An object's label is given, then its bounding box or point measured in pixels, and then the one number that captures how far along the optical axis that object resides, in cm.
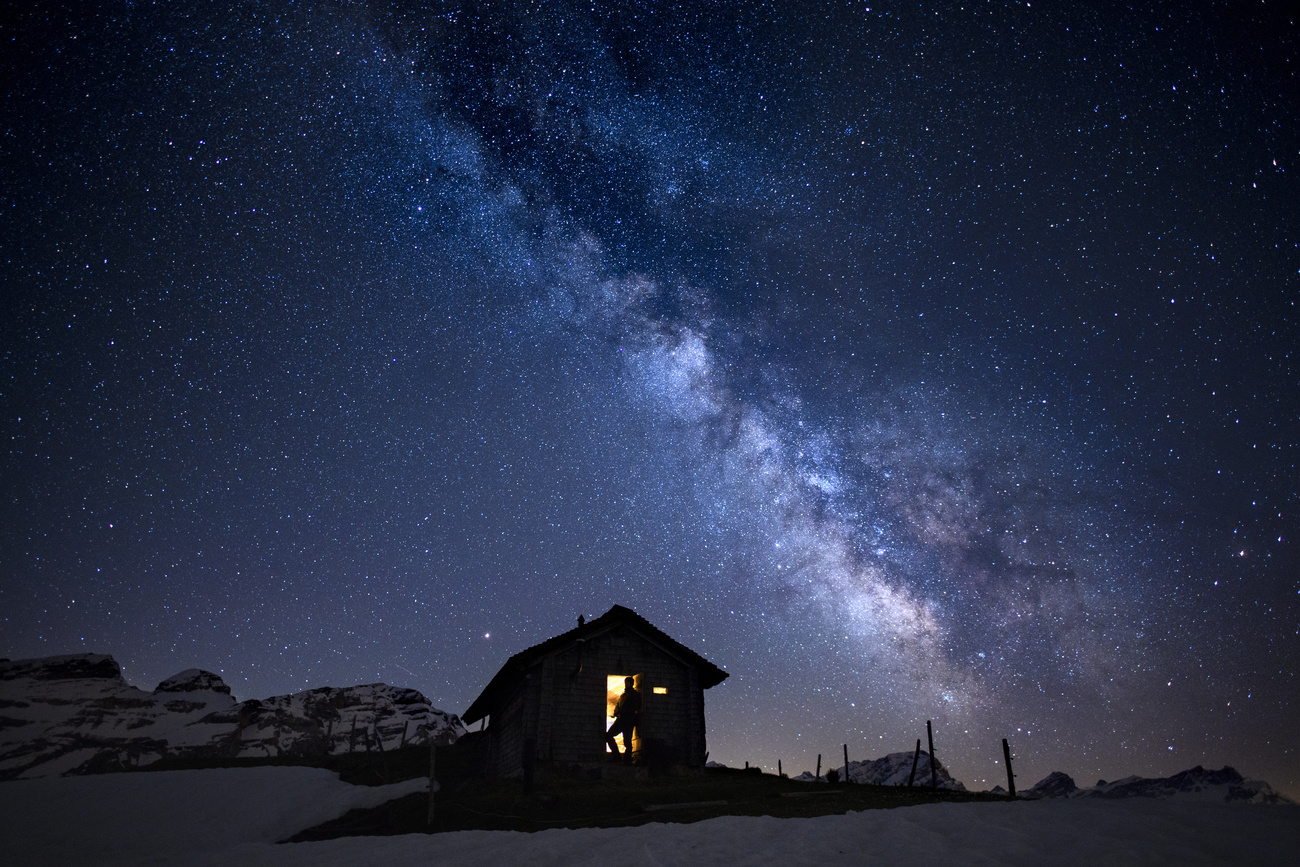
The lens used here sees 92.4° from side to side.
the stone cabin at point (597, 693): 2033
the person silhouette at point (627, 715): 2073
